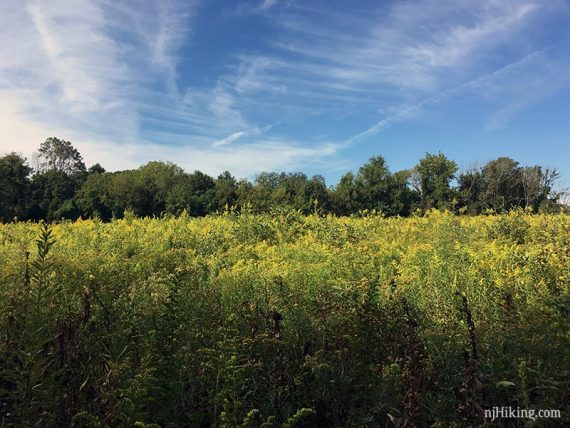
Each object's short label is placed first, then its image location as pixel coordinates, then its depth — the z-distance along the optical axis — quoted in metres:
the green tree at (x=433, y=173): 50.91
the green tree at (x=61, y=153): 73.94
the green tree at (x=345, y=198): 50.06
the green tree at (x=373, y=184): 50.47
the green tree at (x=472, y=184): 48.41
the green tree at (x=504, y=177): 54.53
